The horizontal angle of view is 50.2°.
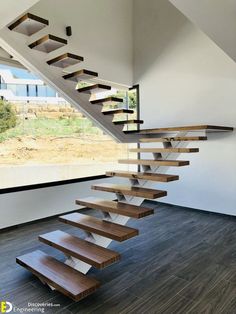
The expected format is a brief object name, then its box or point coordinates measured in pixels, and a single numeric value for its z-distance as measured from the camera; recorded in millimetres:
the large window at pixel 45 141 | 3729
